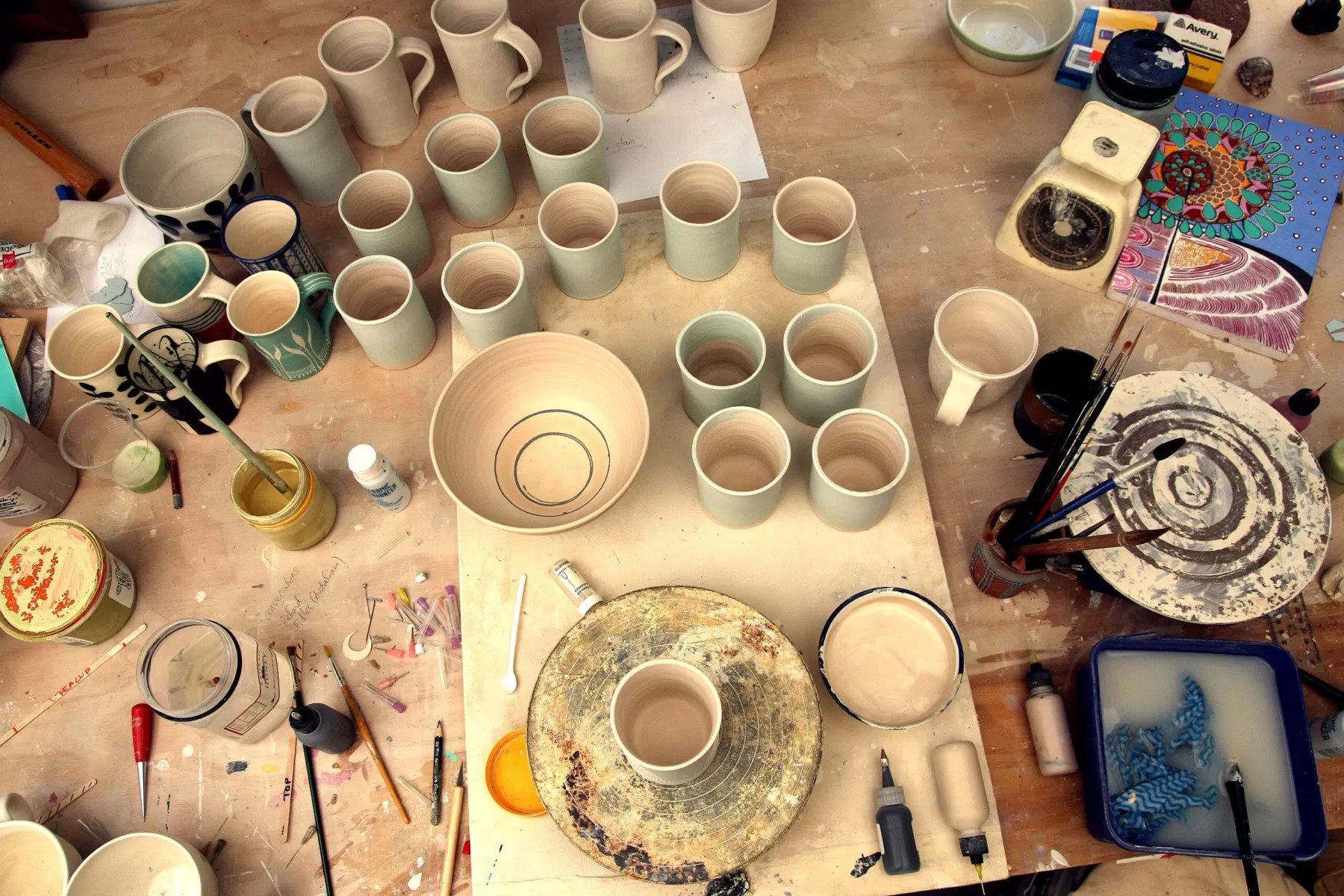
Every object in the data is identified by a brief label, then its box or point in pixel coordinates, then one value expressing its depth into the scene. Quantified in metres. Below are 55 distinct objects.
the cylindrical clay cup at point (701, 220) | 1.28
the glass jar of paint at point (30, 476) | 1.20
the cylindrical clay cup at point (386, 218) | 1.35
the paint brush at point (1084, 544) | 0.84
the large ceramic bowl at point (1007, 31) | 1.56
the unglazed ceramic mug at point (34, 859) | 1.01
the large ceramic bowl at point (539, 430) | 1.17
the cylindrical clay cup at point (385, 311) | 1.27
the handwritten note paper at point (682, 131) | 1.53
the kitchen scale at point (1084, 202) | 1.25
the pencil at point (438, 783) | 1.09
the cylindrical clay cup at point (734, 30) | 1.52
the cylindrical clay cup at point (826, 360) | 1.17
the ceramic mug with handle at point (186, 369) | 1.25
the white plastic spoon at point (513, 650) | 1.12
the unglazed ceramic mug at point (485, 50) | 1.47
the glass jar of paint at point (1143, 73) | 1.30
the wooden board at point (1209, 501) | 1.07
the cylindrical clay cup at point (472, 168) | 1.40
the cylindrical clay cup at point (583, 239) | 1.29
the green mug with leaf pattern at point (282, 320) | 1.27
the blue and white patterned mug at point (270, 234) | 1.34
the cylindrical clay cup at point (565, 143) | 1.38
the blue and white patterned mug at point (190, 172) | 1.35
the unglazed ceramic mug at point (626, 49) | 1.48
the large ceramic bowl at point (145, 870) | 0.99
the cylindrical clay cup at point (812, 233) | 1.27
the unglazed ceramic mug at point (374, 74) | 1.48
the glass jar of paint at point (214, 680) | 1.02
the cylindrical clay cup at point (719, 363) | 1.18
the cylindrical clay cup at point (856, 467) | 1.09
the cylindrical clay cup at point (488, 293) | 1.25
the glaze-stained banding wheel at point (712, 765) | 0.96
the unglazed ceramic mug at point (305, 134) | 1.42
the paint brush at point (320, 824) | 1.06
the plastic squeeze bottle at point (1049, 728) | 1.04
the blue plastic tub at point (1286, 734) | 0.96
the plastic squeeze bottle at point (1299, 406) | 1.17
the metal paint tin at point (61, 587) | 1.13
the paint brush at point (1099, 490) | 0.89
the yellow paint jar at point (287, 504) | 1.16
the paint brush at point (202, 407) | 0.99
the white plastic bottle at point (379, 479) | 1.14
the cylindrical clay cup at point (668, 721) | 0.90
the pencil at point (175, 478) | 1.30
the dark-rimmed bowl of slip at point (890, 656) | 1.04
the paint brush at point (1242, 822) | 0.89
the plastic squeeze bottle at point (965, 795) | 1.00
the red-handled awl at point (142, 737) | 1.12
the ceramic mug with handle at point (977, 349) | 1.14
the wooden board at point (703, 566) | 1.02
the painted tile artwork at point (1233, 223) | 1.32
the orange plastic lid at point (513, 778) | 1.06
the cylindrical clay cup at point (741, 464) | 1.11
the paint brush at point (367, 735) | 1.10
